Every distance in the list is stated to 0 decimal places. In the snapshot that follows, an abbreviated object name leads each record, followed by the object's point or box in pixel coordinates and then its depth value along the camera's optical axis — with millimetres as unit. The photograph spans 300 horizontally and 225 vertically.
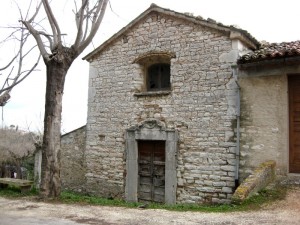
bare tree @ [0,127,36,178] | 13095
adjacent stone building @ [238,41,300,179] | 7461
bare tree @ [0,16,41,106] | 10695
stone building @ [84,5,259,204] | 8172
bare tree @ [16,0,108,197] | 7520
